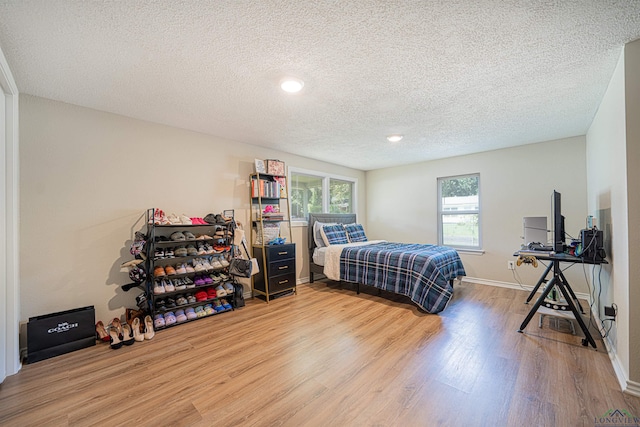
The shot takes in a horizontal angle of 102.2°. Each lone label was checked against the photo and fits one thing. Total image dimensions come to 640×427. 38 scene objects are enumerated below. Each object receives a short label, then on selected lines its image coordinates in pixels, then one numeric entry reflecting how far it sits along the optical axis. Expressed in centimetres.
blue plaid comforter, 312
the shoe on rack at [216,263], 321
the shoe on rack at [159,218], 278
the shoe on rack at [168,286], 283
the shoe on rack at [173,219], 288
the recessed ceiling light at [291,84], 212
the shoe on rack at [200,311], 302
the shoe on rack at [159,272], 278
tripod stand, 227
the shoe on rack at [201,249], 309
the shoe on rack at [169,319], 277
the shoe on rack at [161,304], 284
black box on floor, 218
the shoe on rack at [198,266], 305
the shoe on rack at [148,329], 254
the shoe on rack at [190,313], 295
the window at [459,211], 471
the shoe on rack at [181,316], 286
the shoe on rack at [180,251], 296
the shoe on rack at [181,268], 293
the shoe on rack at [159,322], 271
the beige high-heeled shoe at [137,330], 248
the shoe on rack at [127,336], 242
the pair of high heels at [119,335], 237
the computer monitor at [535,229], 345
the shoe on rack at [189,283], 303
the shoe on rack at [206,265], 313
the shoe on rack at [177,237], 294
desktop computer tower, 219
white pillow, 461
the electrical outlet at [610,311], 201
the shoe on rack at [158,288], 275
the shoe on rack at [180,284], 294
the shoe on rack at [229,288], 333
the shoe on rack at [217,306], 320
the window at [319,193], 478
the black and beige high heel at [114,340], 236
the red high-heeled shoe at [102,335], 249
